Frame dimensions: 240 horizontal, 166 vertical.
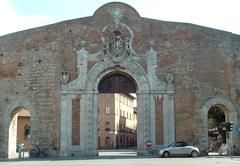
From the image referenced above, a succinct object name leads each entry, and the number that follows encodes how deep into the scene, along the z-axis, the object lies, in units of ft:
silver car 63.50
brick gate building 66.50
